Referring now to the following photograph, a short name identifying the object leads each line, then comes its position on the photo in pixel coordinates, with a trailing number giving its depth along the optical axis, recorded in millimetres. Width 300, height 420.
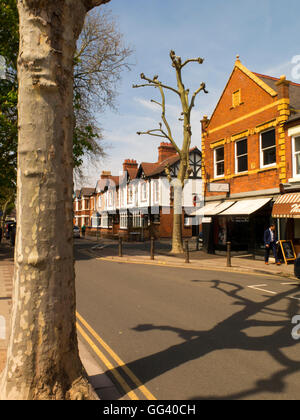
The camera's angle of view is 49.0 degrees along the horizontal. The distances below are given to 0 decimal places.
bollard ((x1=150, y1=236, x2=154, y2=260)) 16844
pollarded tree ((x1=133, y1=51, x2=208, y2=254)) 20203
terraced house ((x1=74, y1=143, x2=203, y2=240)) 36469
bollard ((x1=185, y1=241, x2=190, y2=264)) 15608
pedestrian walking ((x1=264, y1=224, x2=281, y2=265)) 14922
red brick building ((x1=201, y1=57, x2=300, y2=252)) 15492
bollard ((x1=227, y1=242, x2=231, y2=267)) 13789
